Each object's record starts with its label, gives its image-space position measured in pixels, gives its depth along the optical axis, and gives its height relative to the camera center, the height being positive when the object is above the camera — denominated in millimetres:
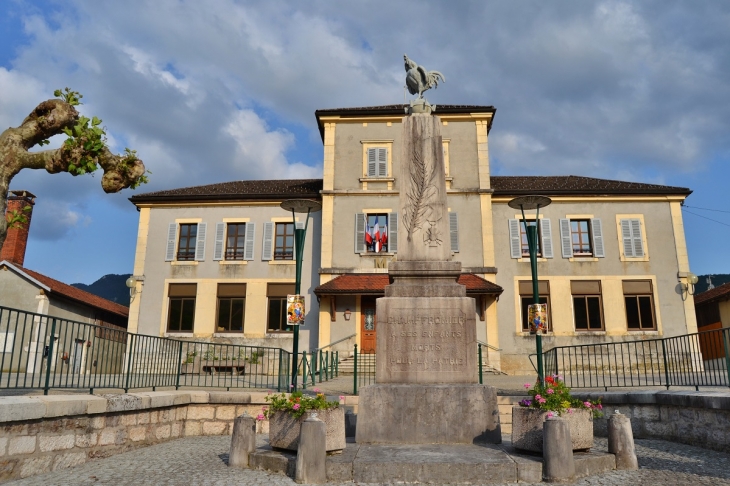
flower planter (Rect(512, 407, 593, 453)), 6172 -663
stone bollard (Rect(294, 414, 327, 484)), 5504 -843
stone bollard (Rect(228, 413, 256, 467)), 6375 -841
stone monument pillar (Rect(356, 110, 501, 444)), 6906 +364
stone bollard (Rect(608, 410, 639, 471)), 6152 -824
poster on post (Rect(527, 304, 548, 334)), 11727 +1076
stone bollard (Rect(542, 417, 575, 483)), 5461 -824
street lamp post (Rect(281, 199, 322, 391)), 11352 +2946
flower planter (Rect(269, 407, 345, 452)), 6152 -679
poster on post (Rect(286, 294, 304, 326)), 10992 +1156
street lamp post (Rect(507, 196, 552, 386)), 11792 +3104
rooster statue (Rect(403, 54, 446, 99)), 9148 +4746
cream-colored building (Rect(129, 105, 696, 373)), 22438 +4924
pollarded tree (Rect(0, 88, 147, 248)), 5668 +2352
